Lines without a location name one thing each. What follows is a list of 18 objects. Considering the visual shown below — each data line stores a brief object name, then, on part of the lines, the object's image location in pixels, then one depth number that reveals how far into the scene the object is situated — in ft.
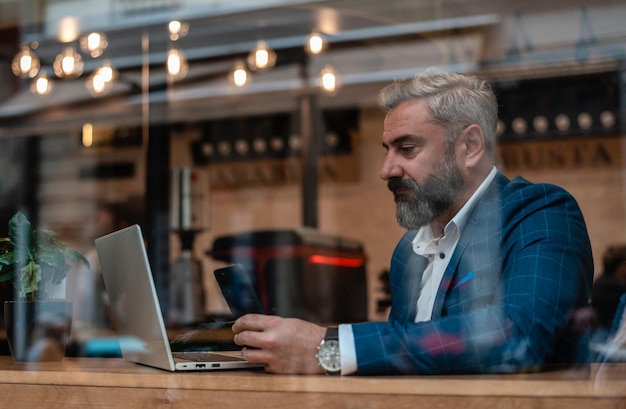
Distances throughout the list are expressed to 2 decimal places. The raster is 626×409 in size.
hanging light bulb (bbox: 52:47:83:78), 16.24
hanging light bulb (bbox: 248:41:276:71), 18.63
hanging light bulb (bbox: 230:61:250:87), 19.85
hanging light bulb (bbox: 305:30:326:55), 18.59
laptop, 4.19
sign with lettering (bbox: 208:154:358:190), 21.47
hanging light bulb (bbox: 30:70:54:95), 15.05
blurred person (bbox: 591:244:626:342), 4.45
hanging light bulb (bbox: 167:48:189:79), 17.34
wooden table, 3.43
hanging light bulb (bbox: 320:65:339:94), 20.40
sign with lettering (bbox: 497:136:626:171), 15.92
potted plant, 5.05
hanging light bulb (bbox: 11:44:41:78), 12.01
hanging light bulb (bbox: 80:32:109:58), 15.80
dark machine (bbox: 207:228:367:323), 13.53
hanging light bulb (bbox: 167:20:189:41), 15.48
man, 3.83
